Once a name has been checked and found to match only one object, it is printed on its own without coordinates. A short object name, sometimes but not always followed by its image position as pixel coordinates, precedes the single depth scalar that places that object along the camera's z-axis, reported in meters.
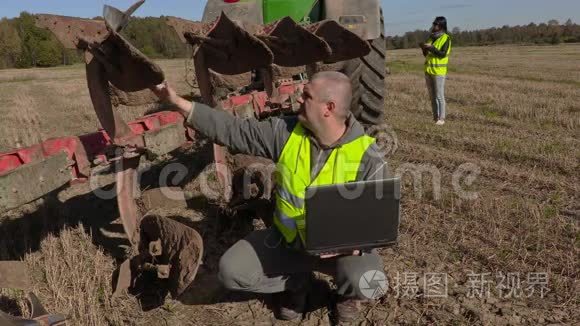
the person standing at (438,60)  7.18
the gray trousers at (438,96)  7.21
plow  2.26
